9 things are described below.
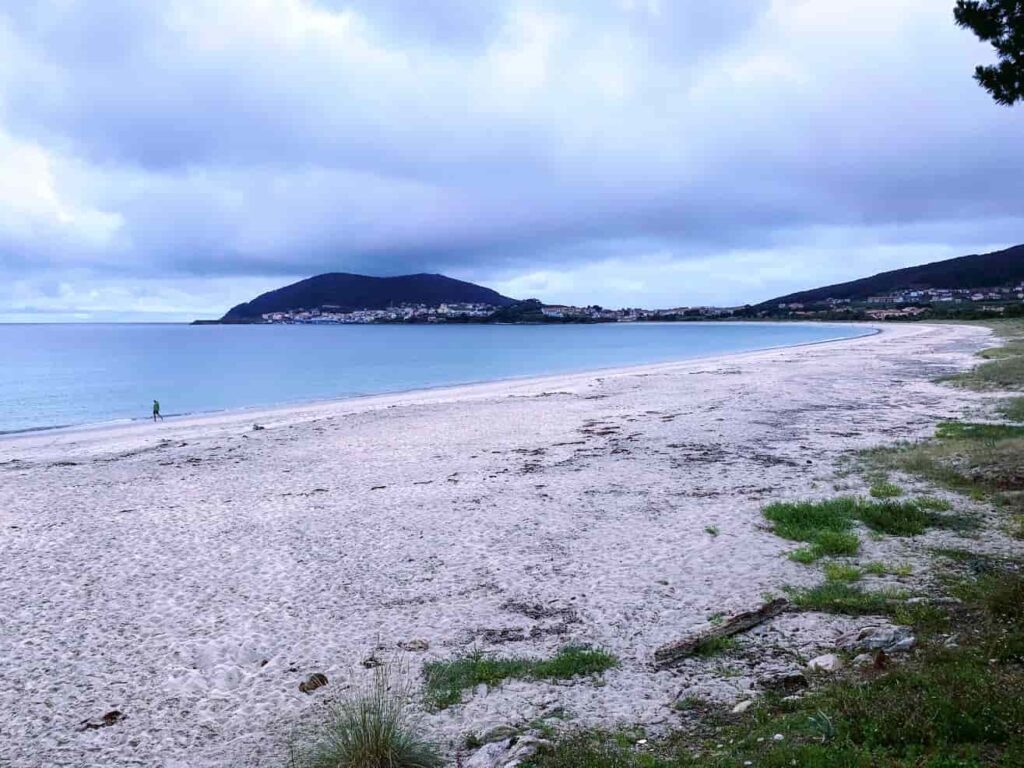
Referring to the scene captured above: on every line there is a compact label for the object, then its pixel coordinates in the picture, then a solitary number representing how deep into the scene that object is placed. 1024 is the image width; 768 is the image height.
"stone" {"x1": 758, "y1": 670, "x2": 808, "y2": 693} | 6.16
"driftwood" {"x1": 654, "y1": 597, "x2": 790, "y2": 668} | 7.21
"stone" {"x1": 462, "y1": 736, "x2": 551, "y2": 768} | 5.34
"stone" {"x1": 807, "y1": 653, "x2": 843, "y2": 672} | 6.39
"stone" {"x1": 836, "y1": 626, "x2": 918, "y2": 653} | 6.49
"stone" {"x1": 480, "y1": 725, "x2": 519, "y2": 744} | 5.84
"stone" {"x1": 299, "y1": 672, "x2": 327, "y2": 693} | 7.07
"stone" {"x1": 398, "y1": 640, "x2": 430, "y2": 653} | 7.85
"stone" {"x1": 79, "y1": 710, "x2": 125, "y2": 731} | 6.56
